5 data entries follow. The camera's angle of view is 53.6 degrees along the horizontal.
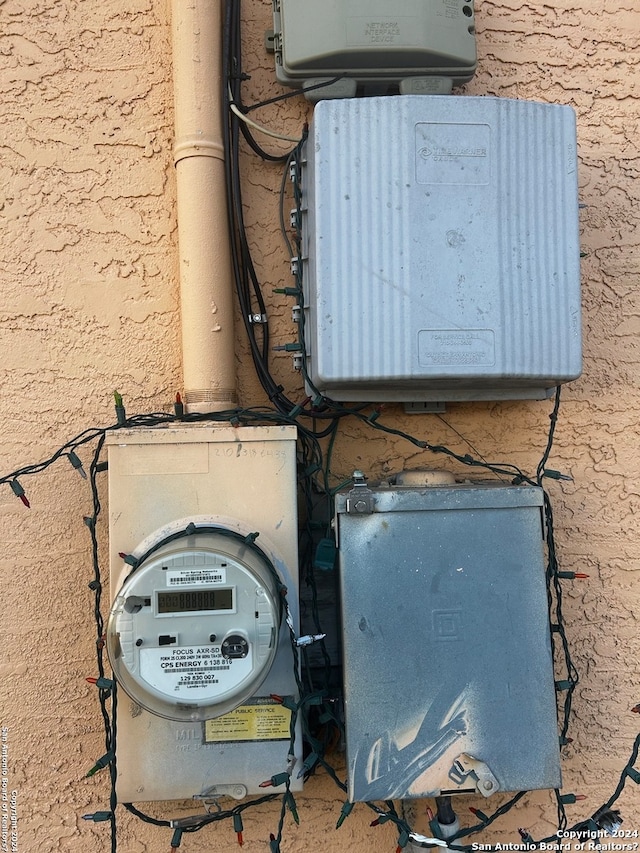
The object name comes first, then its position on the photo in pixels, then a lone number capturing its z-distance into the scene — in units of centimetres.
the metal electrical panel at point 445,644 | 110
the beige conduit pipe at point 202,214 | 133
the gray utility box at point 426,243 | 119
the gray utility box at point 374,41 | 130
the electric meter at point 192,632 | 104
